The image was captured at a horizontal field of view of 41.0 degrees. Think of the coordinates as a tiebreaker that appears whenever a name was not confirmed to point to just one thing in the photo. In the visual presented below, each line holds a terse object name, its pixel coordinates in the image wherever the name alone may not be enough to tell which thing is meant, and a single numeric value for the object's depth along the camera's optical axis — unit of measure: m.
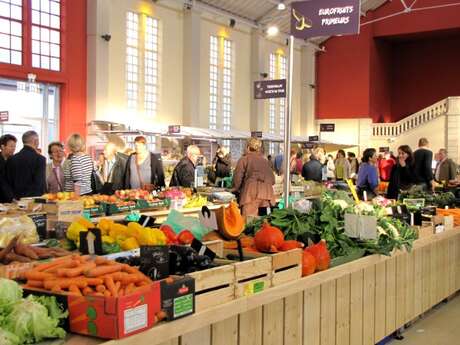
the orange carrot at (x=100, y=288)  2.24
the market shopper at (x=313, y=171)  12.80
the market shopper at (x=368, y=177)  9.45
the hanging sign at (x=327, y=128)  22.12
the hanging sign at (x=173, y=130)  14.36
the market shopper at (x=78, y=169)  6.21
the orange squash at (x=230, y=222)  3.51
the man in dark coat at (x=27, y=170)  6.27
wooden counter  2.69
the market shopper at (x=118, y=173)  7.67
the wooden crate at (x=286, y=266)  3.16
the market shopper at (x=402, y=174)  8.12
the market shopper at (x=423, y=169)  8.13
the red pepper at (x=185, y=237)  3.42
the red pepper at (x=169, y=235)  3.41
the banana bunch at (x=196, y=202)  7.44
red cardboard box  2.13
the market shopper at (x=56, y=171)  6.84
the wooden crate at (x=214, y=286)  2.61
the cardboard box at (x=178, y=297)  2.38
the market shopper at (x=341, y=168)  17.53
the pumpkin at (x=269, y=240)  3.54
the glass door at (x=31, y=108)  13.45
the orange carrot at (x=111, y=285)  2.21
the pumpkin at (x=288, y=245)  3.51
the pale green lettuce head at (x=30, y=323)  2.03
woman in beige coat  6.82
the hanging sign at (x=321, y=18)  5.25
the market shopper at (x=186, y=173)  8.10
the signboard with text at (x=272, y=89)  11.80
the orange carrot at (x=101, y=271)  2.35
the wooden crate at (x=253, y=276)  2.87
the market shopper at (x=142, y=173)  7.48
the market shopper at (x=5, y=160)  6.30
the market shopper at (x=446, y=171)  11.03
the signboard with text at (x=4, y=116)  11.34
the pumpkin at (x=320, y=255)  3.64
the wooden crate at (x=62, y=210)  4.49
